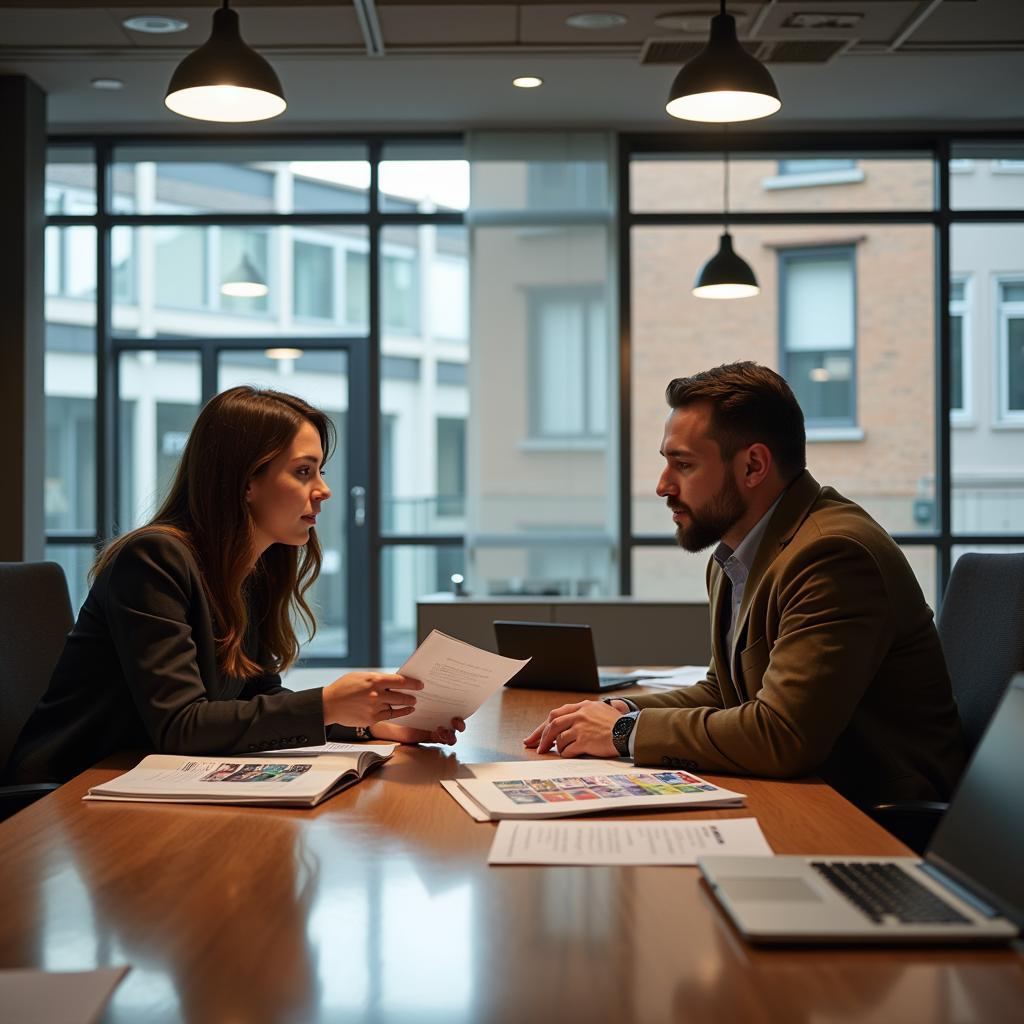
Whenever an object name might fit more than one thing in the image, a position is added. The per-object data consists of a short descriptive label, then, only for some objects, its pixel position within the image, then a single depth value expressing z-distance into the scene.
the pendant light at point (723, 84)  2.81
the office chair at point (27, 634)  2.32
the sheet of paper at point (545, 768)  1.76
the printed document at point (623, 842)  1.33
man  1.79
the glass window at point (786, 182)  6.65
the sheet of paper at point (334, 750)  1.89
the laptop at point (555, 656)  2.70
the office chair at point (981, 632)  2.13
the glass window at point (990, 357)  6.66
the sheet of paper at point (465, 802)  1.52
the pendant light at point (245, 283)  6.76
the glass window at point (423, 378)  6.68
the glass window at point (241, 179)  6.59
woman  1.88
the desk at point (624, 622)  4.47
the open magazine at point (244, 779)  1.60
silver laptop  1.04
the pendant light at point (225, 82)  2.70
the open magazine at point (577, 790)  1.54
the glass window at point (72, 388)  6.61
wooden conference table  0.93
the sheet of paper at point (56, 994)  0.90
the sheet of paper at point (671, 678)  2.77
